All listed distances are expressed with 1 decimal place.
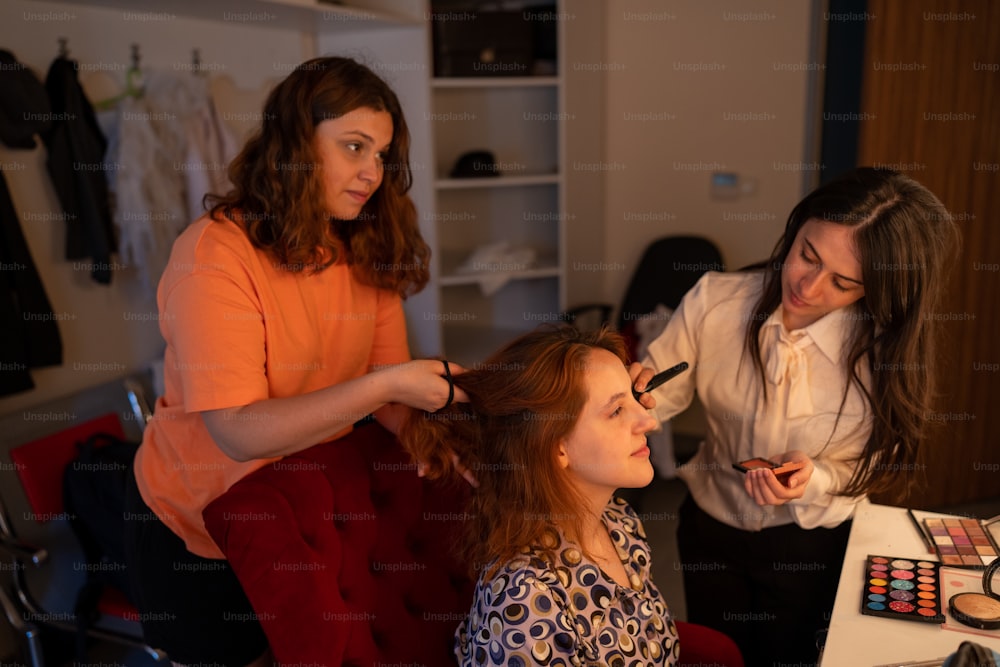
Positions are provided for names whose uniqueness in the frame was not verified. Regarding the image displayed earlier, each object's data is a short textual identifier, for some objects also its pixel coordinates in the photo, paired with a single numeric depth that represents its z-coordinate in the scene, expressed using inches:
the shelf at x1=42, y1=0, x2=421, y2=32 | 99.8
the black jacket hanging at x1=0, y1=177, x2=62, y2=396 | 91.3
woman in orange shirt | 52.6
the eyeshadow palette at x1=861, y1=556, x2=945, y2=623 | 50.2
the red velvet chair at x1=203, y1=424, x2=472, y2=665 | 47.1
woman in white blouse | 55.4
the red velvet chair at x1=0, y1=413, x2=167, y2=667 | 85.0
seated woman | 49.1
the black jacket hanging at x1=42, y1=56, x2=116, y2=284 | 96.0
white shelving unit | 134.8
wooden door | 105.0
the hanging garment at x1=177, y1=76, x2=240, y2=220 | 107.2
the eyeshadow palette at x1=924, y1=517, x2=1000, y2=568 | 55.6
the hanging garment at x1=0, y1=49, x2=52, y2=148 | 89.4
